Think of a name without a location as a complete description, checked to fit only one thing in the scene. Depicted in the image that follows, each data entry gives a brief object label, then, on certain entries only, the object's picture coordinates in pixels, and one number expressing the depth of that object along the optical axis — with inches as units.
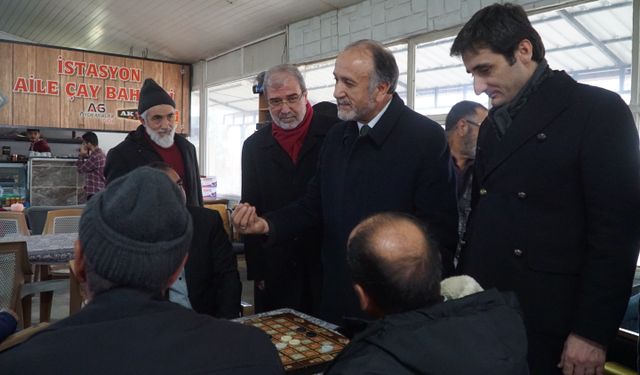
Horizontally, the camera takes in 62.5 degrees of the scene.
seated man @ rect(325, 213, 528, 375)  38.8
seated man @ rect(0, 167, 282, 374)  33.7
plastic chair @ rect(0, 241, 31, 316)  129.0
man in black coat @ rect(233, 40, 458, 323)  77.3
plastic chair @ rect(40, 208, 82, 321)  182.9
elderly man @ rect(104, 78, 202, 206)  130.9
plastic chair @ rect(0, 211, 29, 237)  178.1
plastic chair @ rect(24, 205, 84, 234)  210.4
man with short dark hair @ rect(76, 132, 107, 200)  297.3
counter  319.9
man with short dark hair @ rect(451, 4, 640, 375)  57.1
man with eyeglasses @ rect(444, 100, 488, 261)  115.2
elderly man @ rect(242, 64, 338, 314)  100.0
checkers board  58.7
